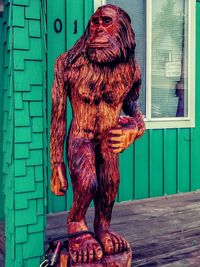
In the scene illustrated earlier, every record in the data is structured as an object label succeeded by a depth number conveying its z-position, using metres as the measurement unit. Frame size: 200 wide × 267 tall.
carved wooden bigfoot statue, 1.62
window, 3.94
